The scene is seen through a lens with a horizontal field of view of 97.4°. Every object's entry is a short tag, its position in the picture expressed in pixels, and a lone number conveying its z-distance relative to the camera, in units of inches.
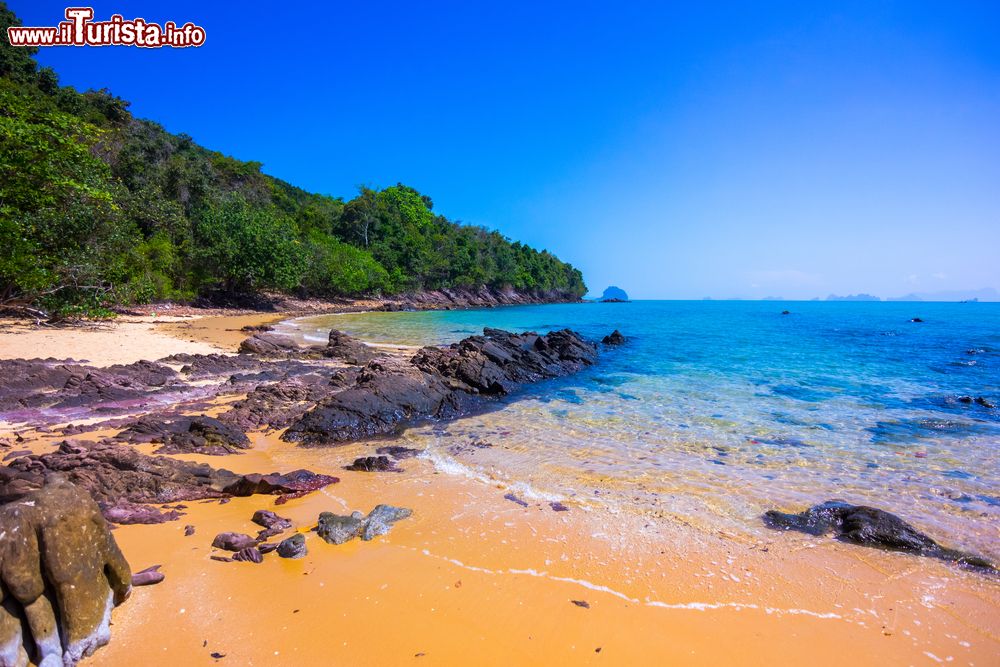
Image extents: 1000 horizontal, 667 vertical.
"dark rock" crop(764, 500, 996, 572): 200.8
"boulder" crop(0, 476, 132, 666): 108.0
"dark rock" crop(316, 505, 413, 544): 186.7
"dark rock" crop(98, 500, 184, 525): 190.4
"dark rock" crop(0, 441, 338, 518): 204.2
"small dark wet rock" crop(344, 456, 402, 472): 272.1
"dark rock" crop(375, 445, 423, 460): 301.1
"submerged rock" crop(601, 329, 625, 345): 1122.7
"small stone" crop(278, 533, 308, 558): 171.9
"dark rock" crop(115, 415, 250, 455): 281.6
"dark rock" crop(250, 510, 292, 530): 193.3
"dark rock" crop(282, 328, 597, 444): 341.4
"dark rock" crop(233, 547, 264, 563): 166.6
